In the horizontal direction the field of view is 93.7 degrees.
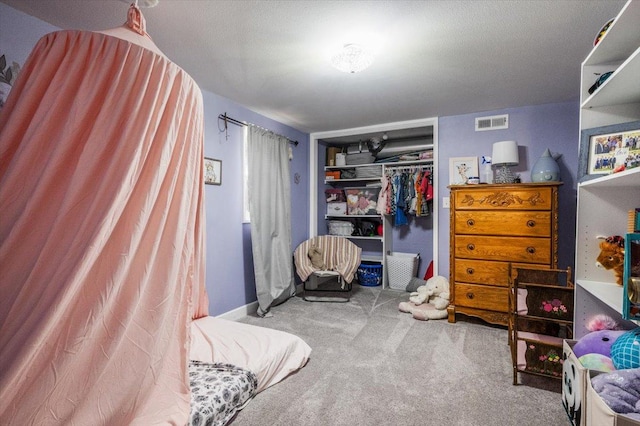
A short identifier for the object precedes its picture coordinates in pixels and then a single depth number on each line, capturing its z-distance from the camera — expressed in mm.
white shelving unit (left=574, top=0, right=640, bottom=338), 1391
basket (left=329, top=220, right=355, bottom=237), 4770
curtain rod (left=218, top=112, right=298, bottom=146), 3101
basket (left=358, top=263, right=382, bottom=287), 4465
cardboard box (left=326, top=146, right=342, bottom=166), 4852
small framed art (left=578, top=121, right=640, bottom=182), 1398
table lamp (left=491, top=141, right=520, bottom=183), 3178
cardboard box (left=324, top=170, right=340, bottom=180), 4810
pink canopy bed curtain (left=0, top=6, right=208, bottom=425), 815
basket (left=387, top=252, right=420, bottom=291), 4234
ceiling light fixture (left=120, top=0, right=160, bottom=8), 1580
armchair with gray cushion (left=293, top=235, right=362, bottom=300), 3826
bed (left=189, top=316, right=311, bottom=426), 1411
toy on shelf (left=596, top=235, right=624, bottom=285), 1404
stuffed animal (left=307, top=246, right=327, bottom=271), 3990
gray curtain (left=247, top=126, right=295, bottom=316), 3338
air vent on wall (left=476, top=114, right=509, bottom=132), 3453
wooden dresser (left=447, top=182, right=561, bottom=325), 2715
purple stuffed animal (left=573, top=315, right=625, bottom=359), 1402
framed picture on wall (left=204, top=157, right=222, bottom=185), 2941
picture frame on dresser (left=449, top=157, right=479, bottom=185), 3605
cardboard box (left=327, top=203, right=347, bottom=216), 4793
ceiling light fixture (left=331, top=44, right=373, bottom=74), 2041
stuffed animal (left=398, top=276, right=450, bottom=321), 3172
